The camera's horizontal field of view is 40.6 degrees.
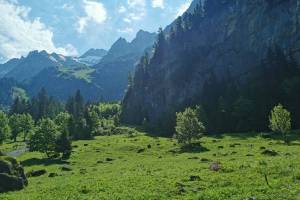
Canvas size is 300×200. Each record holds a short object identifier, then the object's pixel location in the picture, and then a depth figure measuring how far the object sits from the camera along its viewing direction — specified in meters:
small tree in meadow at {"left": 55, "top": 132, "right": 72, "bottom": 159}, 95.62
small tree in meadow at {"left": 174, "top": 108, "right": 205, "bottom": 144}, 104.56
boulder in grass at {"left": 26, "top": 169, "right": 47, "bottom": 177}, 64.62
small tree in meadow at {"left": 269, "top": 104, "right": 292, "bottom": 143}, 90.75
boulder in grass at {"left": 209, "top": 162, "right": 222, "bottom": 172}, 47.59
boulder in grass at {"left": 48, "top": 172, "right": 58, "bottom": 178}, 61.22
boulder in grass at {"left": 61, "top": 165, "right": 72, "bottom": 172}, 70.22
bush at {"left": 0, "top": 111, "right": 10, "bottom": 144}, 147.29
